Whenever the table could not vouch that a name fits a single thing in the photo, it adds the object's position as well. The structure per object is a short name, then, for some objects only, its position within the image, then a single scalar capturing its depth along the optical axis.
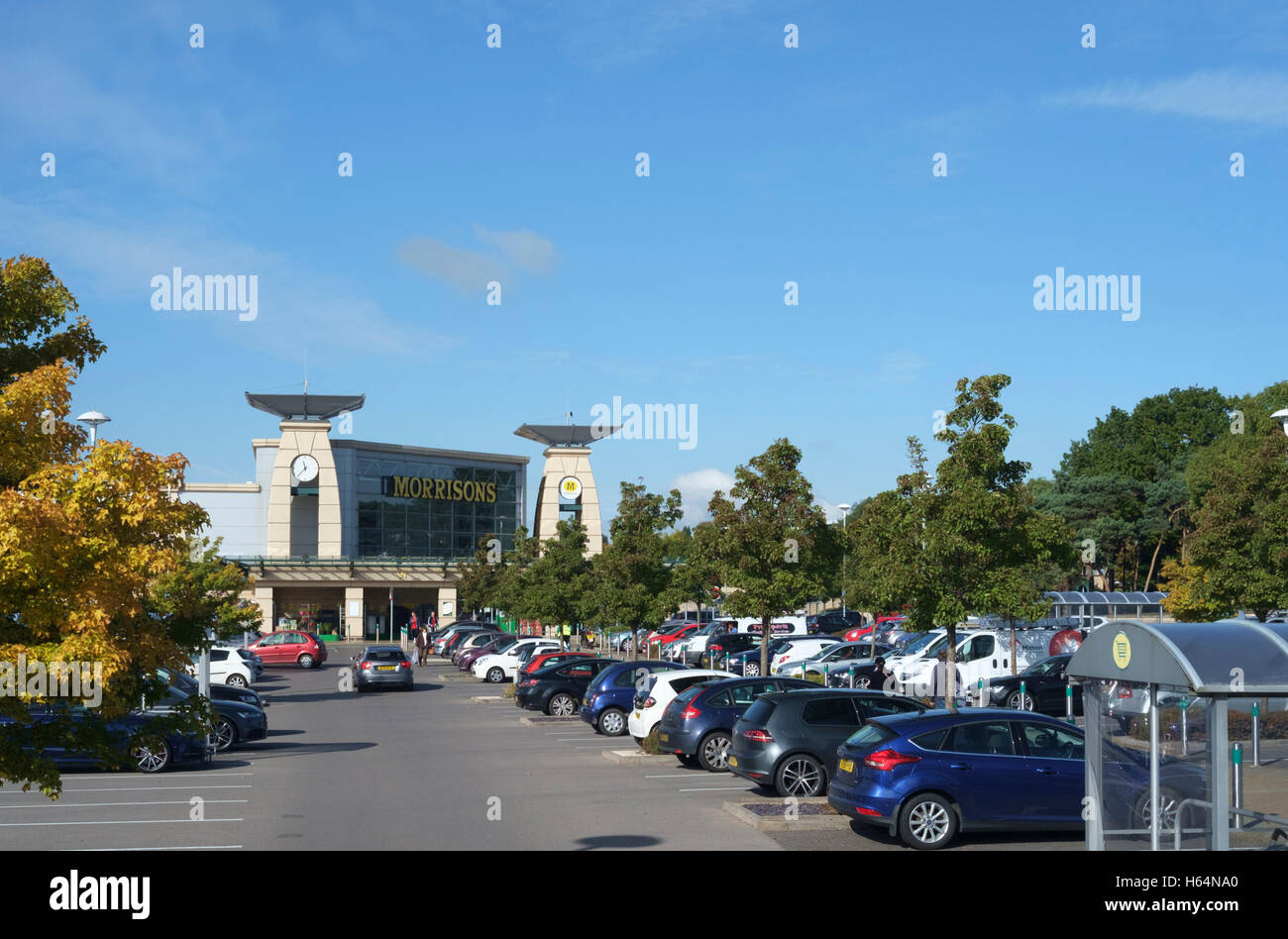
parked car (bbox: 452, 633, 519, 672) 50.14
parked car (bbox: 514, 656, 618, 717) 29.53
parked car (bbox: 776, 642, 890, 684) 37.97
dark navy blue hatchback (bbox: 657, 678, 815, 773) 18.45
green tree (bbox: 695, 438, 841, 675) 28.08
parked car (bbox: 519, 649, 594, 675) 31.90
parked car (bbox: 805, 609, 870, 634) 62.66
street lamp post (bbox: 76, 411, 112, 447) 23.20
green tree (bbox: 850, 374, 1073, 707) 21.05
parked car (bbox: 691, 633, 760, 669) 41.34
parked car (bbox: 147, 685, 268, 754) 22.12
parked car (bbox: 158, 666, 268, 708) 26.35
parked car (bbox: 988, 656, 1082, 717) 25.77
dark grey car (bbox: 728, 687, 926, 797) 15.47
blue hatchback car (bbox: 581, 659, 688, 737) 25.08
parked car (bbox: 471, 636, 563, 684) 43.07
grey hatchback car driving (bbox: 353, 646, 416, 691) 39.91
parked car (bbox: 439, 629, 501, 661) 57.72
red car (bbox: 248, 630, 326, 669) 54.31
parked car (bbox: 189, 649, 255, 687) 39.25
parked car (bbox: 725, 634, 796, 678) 37.25
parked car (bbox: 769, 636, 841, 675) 40.84
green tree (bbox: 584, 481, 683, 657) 37.72
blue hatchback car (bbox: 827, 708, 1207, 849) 12.26
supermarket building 79.94
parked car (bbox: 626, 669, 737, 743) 21.05
